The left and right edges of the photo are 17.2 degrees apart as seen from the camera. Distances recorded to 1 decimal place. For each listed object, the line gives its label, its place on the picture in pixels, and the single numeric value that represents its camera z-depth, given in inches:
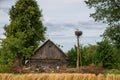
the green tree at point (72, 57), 2336.2
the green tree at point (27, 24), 2571.4
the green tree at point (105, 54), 2012.8
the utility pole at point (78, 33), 1363.2
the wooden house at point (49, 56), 2399.1
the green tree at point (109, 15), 1256.4
